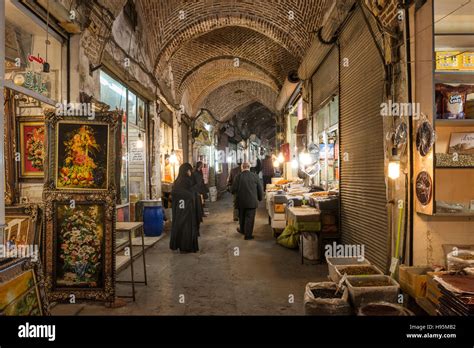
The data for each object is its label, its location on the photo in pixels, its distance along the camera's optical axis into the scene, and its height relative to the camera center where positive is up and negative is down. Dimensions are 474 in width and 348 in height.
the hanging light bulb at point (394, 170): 4.43 +0.03
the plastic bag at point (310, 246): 6.72 -1.42
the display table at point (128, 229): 4.66 -0.74
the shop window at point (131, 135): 7.91 +1.07
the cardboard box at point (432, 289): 3.38 -1.17
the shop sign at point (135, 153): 9.77 +0.60
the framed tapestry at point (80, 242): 4.32 -0.84
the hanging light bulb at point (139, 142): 9.84 +0.91
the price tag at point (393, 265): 4.45 -1.20
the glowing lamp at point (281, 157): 16.17 +0.74
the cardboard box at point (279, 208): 8.87 -0.89
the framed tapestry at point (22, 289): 2.57 -0.90
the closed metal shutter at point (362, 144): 5.20 +0.49
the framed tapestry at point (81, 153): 4.32 +0.27
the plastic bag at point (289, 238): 7.83 -1.49
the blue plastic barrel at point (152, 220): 9.20 -1.22
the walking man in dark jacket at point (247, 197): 9.12 -0.63
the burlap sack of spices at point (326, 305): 3.41 -1.31
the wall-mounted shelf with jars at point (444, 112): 3.98 +0.72
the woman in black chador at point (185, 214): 7.65 -0.90
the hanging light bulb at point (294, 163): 13.24 +0.38
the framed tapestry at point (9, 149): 5.13 +0.38
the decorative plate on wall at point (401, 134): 4.32 +0.48
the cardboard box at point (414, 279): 3.76 -1.21
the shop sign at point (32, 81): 4.65 +1.32
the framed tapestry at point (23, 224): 4.50 -0.64
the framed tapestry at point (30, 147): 5.29 +0.42
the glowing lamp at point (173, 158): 13.61 +0.62
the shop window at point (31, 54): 4.74 +1.80
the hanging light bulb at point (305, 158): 9.80 +0.44
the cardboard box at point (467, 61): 4.25 +1.36
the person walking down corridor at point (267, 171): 17.42 +0.10
